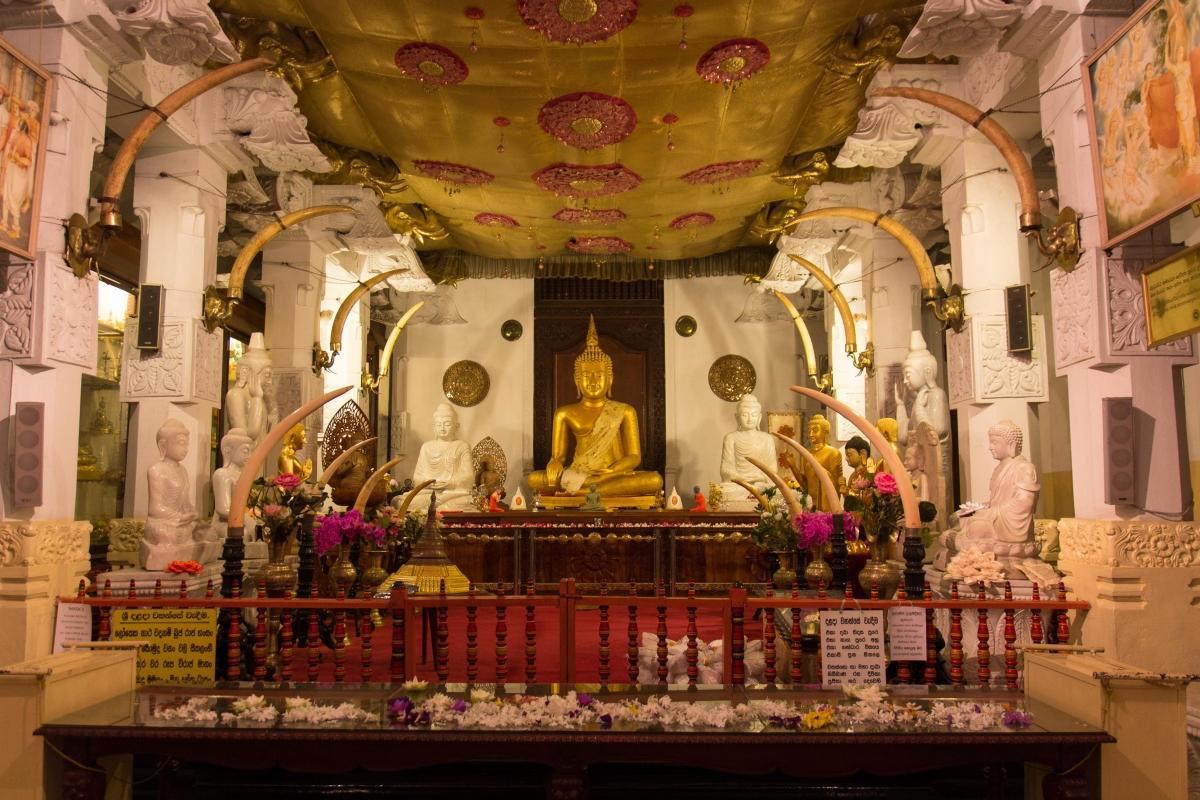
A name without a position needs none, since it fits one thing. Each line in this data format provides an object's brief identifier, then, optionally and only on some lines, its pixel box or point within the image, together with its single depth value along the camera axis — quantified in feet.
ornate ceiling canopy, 19.19
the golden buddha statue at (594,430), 37.27
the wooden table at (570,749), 9.39
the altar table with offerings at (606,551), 26.89
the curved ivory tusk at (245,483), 13.32
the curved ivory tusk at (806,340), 33.73
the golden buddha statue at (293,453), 25.31
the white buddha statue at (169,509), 17.47
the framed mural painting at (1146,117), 11.79
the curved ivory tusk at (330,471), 17.20
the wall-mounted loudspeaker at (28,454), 14.23
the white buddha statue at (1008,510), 15.74
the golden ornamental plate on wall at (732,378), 43.37
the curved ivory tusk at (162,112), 15.69
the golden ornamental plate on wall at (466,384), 43.80
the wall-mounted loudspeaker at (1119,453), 13.82
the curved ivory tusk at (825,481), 15.89
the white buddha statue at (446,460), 36.37
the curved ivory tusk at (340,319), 30.58
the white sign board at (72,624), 12.55
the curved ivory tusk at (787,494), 17.88
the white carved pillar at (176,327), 19.93
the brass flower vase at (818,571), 15.51
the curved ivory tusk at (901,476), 12.80
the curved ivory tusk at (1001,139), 15.65
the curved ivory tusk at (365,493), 18.10
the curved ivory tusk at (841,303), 29.66
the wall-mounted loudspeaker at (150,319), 19.52
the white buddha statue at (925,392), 22.82
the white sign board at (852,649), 11.85
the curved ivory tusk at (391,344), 36.37
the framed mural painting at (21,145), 13.37
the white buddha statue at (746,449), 35.01
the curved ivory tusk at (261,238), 21.47
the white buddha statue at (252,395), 23.43
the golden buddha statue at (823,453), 29.63
